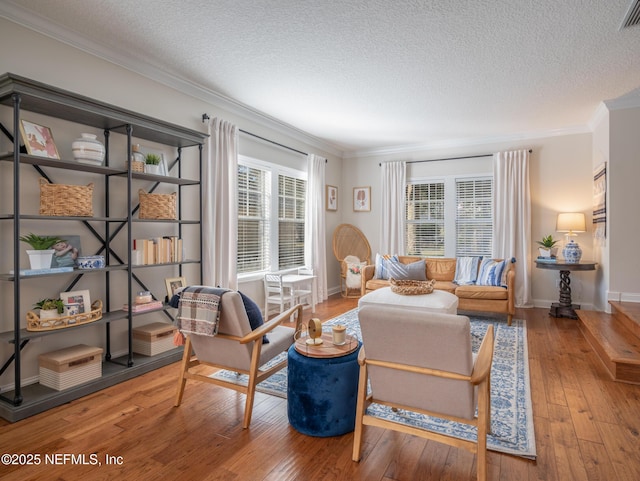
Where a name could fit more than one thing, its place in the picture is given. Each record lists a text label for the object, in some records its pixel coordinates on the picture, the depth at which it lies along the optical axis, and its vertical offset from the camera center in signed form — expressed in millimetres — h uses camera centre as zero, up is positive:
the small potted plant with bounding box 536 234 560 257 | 5410 -123
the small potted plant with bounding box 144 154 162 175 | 3355 +645
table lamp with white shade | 5102 +151
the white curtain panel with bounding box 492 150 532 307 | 5766 +345
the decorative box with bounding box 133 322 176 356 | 3322 -933
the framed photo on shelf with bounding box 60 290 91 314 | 2788 -488
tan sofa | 4738 -707
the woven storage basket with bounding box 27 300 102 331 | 2584 -617
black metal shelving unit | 2396 +242
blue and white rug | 2129 -1134
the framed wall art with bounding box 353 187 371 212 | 7246 +737
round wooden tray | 2217 -686
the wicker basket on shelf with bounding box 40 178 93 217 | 2662 +256
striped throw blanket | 2324 -471
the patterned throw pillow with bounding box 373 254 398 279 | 5795 -446
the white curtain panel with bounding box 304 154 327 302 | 6176 +123
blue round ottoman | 2137 -905
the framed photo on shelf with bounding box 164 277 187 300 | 3594 -467
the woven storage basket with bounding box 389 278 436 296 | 4426 -595
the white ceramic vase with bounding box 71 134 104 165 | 2812 +641
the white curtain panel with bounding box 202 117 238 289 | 4098 +333
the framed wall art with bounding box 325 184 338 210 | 6941 +749
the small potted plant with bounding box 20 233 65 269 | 2572 -116
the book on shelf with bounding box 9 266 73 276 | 2496 -252
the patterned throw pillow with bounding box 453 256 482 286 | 5324 -472
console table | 4891 -669
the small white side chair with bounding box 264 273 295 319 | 4938 -732
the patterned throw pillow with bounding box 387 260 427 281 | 5574 -501
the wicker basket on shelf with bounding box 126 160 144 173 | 3215 +592
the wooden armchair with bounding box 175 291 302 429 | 2311 -756
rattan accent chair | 7032 -138
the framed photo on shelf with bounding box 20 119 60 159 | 2545 +659
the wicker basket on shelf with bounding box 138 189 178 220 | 3346 +268
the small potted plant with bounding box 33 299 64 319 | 2637 -524
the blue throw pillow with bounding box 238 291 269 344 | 2511 -520
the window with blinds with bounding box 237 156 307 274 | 5031 +294
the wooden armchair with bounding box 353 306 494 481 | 1703 -634
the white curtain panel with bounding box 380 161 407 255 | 6793 +554
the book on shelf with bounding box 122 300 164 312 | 3229 -625
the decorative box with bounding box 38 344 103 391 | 2627 -952
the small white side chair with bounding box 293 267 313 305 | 5215 -786
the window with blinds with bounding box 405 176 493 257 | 6309 +368
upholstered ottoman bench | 3998 -711
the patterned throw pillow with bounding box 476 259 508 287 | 5027 -485
